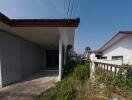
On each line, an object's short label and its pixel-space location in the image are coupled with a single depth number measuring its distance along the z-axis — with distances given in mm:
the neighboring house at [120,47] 5033
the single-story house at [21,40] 2764
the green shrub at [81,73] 3298
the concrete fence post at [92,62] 3011
